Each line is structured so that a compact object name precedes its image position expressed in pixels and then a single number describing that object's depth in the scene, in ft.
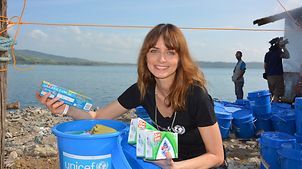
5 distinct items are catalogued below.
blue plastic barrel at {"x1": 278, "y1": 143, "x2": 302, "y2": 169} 10.61
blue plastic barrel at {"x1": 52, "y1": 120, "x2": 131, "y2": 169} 5.56
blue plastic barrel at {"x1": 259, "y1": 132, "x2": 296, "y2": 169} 12.19
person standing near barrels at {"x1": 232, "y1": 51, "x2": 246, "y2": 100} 32.22
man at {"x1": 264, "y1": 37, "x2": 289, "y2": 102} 26.96
